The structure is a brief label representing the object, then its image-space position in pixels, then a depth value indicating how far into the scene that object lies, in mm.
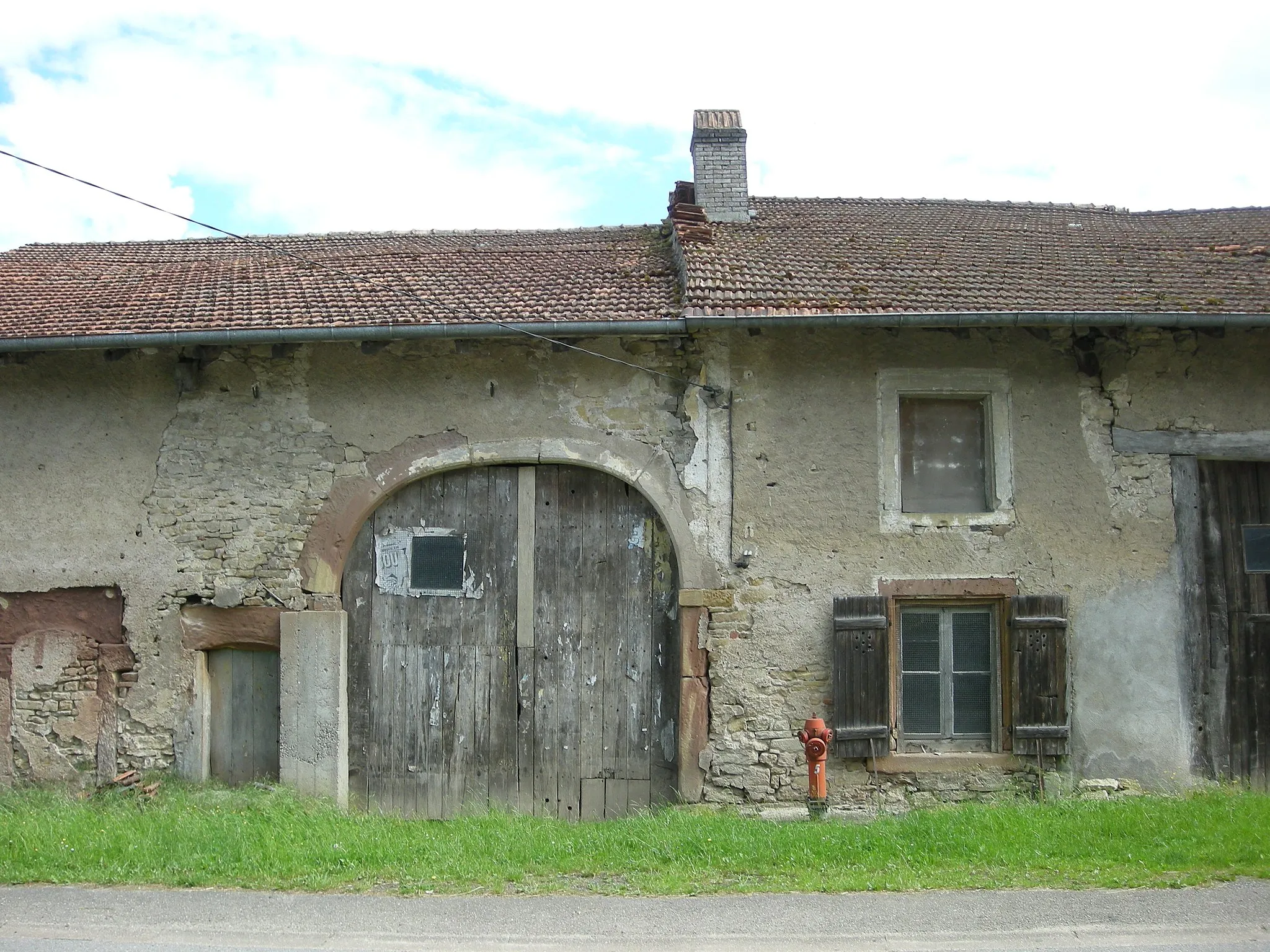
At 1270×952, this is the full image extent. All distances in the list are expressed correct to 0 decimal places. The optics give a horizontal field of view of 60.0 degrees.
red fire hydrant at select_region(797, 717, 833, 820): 7441
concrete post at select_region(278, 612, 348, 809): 8078
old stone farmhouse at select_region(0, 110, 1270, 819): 8016
